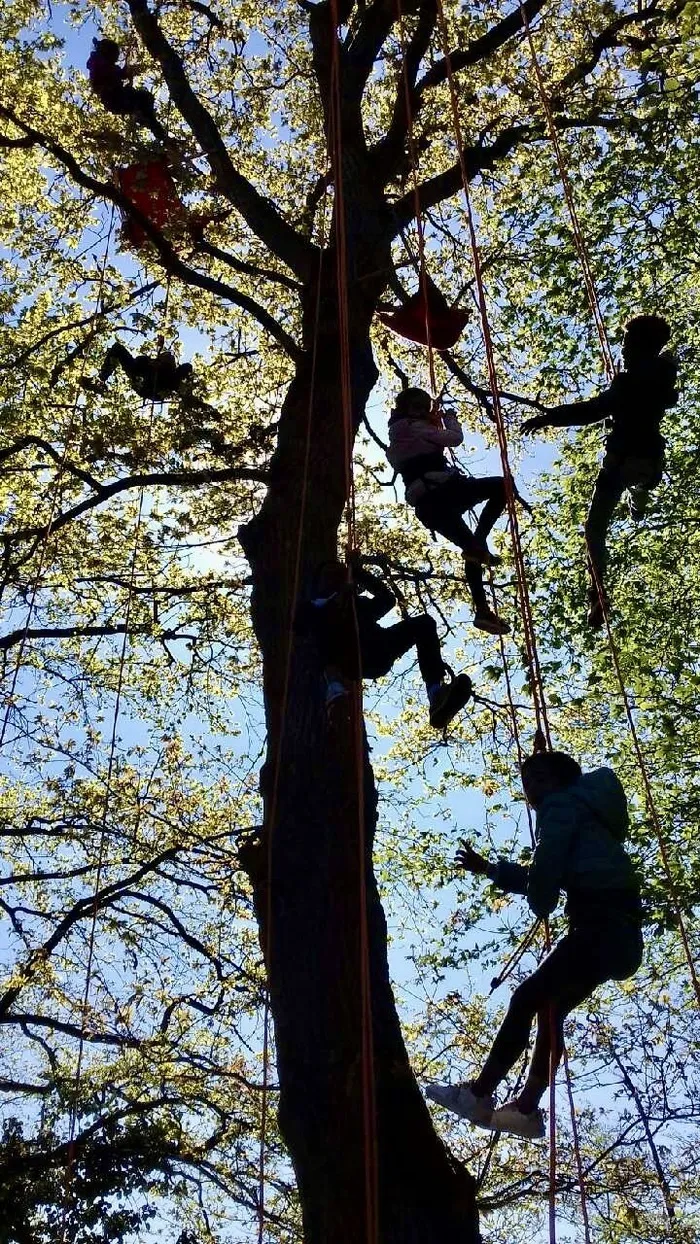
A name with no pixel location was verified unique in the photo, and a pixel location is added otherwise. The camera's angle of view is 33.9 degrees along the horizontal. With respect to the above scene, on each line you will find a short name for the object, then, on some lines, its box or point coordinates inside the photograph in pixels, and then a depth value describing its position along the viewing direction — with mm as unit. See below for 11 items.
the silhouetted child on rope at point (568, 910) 3750
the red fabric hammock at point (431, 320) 6441
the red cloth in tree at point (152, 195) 6938
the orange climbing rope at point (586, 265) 4657
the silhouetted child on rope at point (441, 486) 5176
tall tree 3910
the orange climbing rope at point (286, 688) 4082
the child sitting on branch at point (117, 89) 7184
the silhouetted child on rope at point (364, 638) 4754
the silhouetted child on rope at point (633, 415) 5070
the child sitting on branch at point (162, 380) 7344
